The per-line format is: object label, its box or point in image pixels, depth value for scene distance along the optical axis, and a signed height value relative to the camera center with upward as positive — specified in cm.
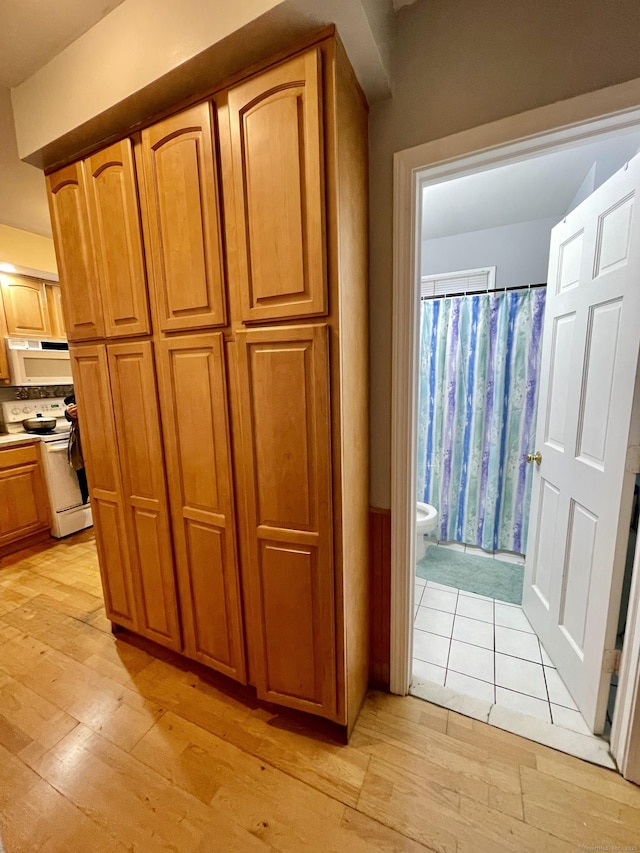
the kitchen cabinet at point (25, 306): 281 +65
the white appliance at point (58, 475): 287 -82
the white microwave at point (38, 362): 283 +17
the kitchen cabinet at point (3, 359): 279 +19
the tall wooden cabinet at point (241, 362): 101 +6
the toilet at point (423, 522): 228 -103
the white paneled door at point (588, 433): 115 -25
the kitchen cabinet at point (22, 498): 264 -95
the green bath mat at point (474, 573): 218 -140
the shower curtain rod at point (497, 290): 238 +61
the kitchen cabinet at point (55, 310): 314 +66
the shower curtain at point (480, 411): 242 -29
